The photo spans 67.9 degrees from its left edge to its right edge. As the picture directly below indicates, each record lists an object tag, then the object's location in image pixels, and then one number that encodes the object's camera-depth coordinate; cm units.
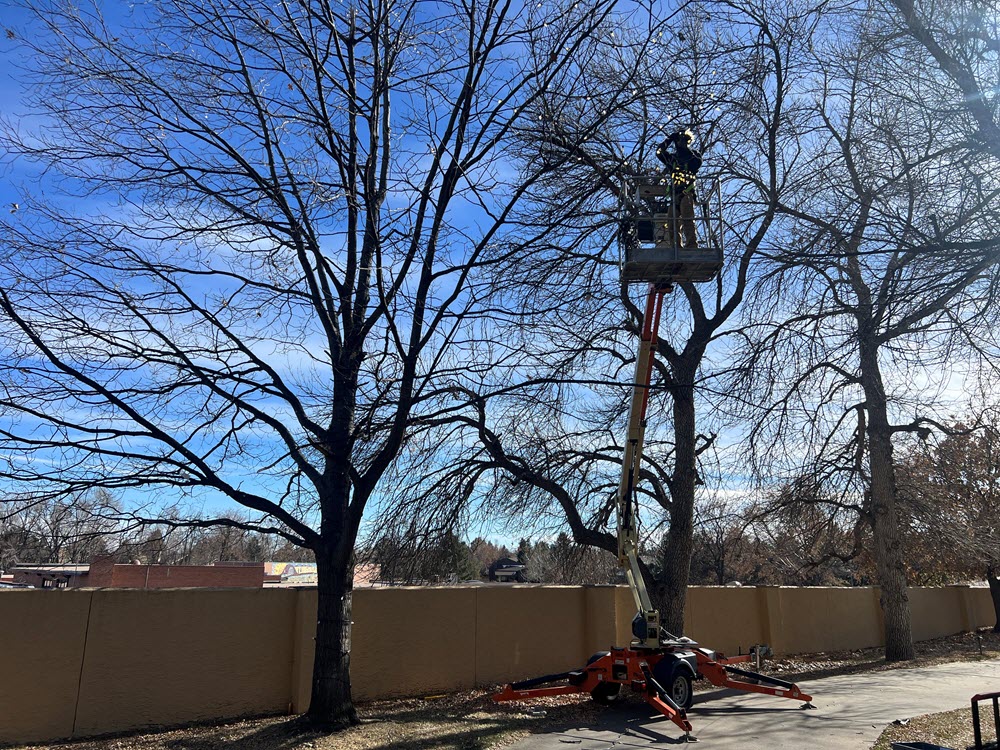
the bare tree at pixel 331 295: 834
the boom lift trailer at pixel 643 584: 937
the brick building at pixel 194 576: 3145
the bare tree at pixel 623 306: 934
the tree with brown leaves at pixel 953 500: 1858
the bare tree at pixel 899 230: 732
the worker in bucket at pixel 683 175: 955
